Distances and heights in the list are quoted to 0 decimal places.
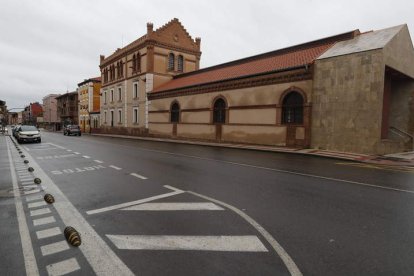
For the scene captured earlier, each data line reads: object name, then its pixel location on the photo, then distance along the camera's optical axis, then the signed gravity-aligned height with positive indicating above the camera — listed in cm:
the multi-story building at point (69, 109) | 7036 +351
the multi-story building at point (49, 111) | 10006 +408
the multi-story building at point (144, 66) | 3522 +798
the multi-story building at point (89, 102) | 5505 +419
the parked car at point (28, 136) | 2375 -138
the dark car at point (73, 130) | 4111 -133
